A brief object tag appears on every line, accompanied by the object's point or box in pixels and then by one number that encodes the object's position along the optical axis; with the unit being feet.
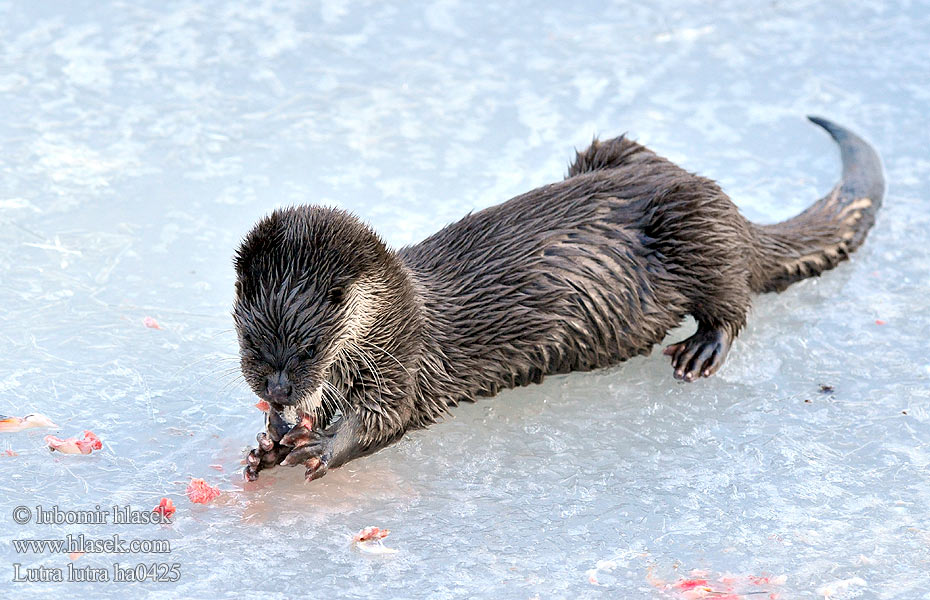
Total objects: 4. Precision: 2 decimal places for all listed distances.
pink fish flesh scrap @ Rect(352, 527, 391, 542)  18.74
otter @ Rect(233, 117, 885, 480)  18.56
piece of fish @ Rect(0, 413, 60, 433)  20.74
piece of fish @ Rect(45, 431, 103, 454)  20.25
